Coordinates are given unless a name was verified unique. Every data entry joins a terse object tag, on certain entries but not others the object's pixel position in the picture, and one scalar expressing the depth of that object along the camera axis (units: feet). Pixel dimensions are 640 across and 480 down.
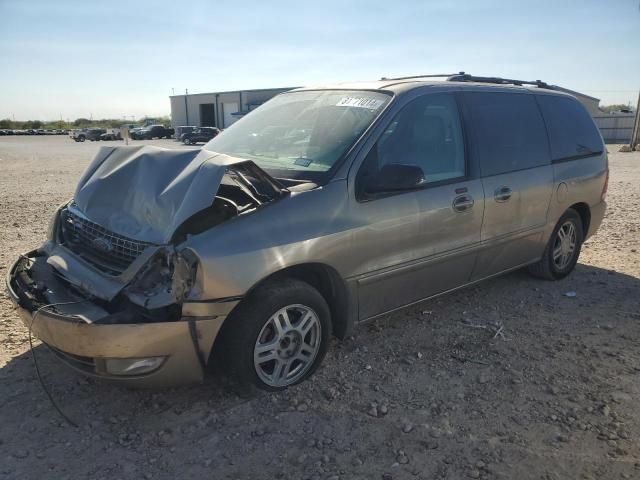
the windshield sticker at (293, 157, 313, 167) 11.57
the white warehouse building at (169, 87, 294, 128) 174.91
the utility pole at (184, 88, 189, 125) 204.89
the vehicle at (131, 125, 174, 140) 171.22
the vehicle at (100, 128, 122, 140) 170.06
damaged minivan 9.16
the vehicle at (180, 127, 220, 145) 111.55
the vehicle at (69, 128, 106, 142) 162.30
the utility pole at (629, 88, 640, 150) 97.25
